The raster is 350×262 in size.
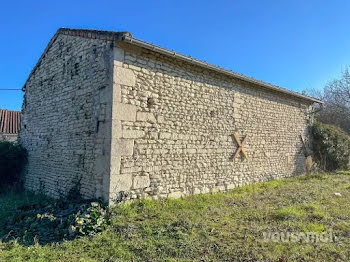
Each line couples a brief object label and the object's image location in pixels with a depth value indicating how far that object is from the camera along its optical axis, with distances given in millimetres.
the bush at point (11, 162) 8406
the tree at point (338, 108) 20422
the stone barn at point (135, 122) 5594
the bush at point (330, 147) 12289
